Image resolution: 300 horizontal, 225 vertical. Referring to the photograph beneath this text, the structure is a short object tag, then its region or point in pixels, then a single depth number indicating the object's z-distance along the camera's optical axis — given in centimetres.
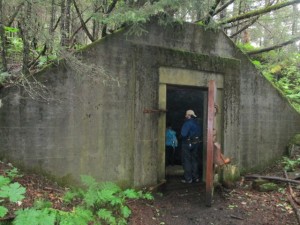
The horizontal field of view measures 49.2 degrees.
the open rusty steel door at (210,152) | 685
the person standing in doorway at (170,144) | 957
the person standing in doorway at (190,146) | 849
